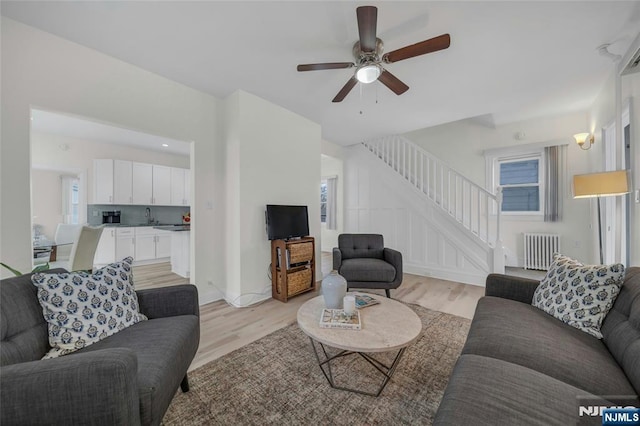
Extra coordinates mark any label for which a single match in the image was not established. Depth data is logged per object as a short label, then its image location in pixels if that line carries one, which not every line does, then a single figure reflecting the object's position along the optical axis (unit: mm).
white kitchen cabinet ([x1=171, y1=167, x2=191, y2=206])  5836
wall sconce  3533
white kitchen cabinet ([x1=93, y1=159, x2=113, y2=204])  4844
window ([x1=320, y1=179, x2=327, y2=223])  6822
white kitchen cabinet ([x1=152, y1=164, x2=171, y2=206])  5535
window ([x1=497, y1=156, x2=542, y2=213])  4438
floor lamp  2084
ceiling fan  1575
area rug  1336
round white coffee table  1328
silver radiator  4147
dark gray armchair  2928
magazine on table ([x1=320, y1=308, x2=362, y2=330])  1507
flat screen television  3113
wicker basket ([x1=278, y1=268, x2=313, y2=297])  3100
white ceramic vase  1766
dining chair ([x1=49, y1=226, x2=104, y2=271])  2532
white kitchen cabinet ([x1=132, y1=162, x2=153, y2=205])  5219
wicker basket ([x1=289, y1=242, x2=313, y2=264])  3122
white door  2461
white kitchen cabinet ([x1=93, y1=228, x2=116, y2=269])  4809
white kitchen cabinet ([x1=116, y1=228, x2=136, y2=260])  4840
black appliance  5168
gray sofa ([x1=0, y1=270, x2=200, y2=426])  803
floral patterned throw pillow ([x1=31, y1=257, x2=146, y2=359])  1191
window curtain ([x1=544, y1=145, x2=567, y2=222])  4066
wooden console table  3059
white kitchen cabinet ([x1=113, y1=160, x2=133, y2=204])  4930
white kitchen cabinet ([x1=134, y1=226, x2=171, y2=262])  5102
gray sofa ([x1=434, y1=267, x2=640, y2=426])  824
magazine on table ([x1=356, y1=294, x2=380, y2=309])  1832
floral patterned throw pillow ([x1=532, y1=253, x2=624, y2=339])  1367
